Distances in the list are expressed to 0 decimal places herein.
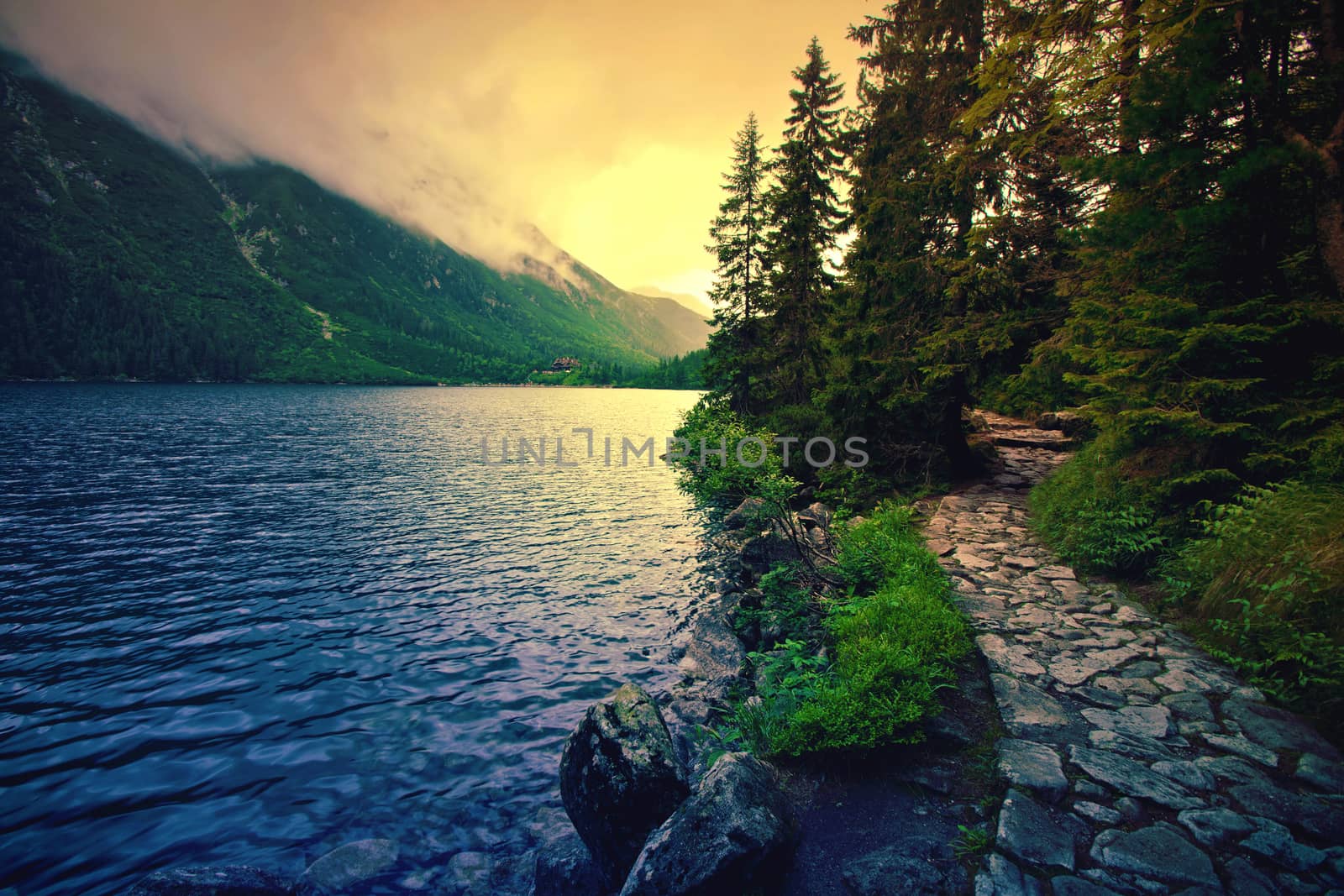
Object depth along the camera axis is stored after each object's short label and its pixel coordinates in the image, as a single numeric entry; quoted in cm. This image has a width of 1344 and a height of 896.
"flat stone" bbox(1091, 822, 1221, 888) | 324
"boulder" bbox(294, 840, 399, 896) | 514
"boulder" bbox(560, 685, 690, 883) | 489
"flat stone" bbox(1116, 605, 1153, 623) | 645
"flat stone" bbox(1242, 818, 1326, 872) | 319
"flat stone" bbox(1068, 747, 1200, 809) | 383
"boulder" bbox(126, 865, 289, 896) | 444
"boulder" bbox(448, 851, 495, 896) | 522
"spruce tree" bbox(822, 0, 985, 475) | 1243
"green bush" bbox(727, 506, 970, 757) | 509
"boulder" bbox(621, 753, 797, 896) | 385
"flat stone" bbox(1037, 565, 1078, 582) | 799
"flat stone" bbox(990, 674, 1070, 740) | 485
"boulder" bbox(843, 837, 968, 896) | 363
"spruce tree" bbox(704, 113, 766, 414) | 2533
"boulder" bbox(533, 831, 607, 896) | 500
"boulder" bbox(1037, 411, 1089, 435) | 1674
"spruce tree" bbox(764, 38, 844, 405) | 1938
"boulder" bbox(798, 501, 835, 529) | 1258
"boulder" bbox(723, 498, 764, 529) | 1628
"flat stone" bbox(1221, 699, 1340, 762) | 414
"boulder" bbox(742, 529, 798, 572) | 1166
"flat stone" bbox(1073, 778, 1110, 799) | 399
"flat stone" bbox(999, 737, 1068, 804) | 410
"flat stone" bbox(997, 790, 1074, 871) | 354
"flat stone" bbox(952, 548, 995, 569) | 874
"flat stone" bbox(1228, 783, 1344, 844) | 341
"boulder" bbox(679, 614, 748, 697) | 869
